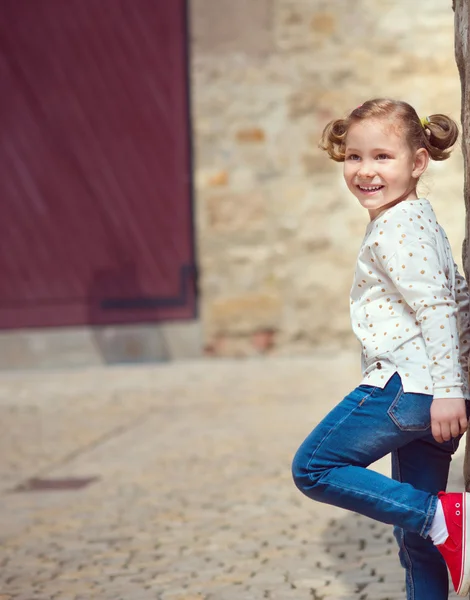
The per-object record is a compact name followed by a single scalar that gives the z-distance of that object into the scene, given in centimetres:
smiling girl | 388
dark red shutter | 1398
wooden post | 422
